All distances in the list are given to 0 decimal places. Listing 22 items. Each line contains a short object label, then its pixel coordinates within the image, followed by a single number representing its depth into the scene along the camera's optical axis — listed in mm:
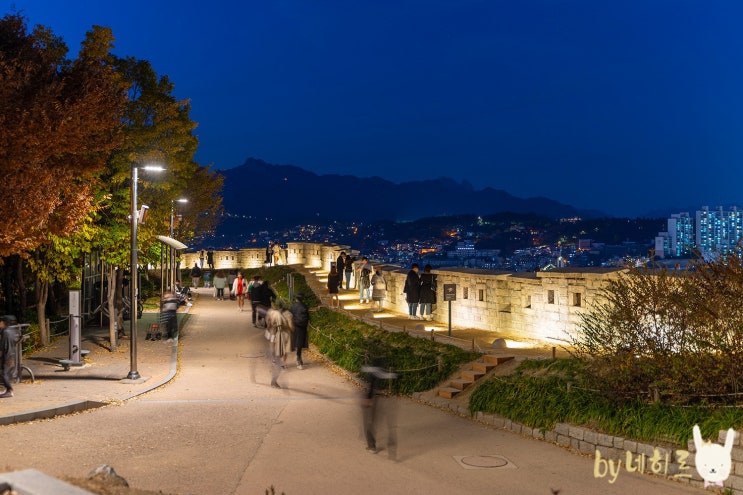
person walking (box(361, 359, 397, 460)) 10727
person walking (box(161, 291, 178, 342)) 22750
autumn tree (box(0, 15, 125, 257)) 16281
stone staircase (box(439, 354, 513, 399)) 14305
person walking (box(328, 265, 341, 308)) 27094
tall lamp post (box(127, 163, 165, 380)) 16641
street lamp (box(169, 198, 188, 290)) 31095
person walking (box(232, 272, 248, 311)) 32938
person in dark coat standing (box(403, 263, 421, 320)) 22000
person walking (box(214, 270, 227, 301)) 38312
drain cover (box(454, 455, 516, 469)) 10172
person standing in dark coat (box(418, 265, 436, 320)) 21906
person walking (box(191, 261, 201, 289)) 45997
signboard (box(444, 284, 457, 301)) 18281
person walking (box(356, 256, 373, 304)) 27188
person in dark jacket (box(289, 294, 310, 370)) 18594
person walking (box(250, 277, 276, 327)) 25516
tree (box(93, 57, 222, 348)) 23500
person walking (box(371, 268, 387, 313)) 24688
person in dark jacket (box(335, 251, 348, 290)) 33469
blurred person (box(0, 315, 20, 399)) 14188
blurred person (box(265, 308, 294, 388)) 16953
